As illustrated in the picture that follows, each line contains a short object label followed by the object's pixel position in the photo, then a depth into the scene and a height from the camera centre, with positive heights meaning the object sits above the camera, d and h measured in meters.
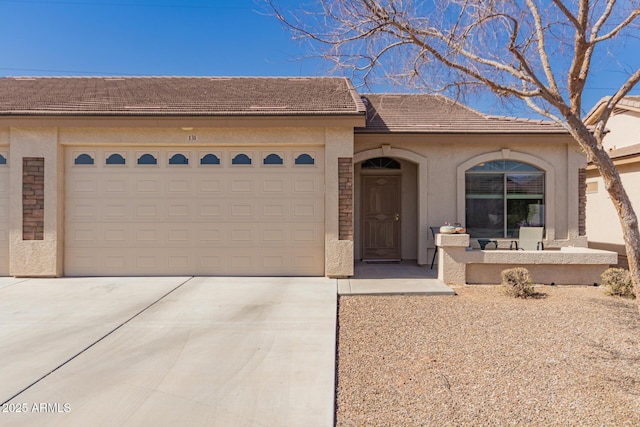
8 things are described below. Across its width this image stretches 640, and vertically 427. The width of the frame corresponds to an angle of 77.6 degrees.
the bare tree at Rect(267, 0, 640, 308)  3.99 +1.84
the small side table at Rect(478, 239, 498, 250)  9.05 -0.56
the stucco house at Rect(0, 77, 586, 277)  8.32 +0.70
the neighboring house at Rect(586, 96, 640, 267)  11.97 +1.38
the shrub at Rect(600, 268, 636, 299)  6.95 -1.13
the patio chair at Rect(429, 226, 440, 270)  9.84 -0.35
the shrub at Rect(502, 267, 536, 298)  6.97 -1.16
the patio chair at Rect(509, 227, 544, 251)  9.17 -0.48
